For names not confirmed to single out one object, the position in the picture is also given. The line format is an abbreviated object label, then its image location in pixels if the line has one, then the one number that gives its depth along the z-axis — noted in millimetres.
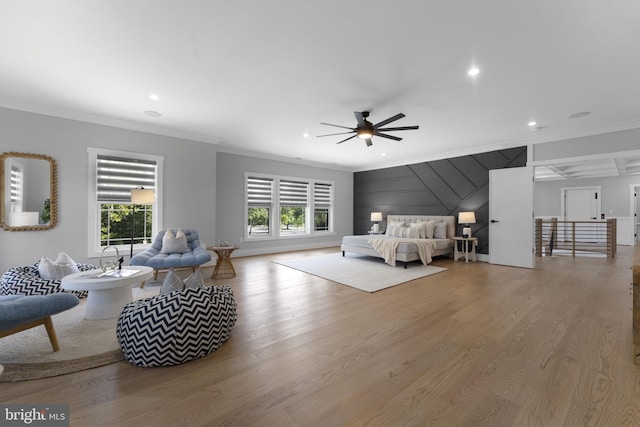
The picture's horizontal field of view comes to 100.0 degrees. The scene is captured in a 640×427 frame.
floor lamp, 4340
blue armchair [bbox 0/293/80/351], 1817
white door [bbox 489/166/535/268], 5496
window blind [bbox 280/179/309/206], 7750
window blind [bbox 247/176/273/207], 7117
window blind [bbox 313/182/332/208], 8531
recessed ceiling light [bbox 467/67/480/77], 2937
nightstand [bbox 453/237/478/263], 6121
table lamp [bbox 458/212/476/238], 6082
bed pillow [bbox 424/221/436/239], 6578
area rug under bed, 4305
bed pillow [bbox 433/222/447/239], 6570
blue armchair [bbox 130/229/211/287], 3961
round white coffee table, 2684
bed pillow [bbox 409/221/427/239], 6510
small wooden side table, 4695
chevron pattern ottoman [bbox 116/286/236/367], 1947
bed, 5516
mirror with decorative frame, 3877
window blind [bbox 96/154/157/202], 4598
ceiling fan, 3793
